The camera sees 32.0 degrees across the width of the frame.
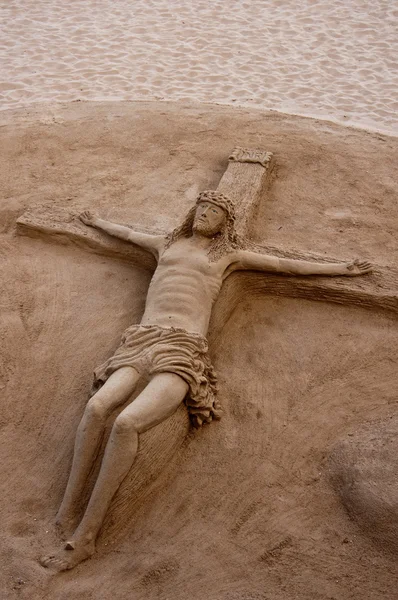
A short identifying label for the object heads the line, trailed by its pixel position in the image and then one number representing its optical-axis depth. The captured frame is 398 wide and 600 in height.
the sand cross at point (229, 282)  4.57
